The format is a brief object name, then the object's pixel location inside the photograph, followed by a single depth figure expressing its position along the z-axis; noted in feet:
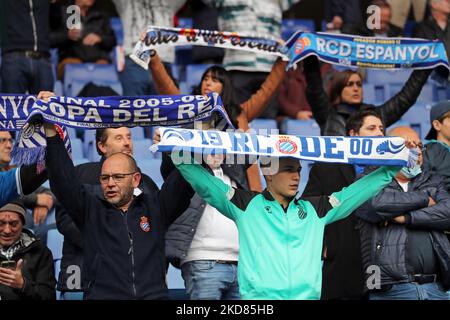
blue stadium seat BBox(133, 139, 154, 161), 57.16
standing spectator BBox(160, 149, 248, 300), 41.88
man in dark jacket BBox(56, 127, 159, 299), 43.21
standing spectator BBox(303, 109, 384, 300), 44.12
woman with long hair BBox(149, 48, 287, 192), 48.02
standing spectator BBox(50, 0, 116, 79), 69.05
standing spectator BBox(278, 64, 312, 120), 65.77
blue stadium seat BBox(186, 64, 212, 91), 68.49
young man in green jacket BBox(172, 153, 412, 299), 37.70
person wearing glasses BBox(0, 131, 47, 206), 41.24
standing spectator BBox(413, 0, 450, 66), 70.13
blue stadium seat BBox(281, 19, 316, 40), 77.81
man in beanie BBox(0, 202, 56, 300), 43.27
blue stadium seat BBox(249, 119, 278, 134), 60.44
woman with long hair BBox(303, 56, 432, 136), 53.52
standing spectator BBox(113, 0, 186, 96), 62.23
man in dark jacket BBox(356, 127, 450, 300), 42.68
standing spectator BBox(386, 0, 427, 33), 75.82
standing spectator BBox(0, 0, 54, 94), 60.90
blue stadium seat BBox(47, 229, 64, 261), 49.26
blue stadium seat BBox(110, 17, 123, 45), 77.50
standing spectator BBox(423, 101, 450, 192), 46.06
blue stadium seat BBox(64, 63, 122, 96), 65.26
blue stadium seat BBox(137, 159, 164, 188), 52.40
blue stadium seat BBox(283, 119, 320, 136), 61.77
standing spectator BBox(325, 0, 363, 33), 73.25
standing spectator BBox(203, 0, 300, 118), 60.34
